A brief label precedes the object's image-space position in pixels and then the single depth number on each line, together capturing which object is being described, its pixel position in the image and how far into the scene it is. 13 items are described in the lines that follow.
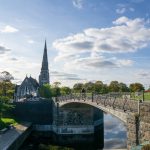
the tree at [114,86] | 58.33
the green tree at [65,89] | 65.99
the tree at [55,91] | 52.70
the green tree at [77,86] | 72.81
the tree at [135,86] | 58.20
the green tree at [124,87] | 59.23
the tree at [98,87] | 57.87
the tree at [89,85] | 62.03
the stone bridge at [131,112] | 11.28
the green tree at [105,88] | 56.39
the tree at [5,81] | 50.60
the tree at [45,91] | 50.92
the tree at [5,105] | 28.77
